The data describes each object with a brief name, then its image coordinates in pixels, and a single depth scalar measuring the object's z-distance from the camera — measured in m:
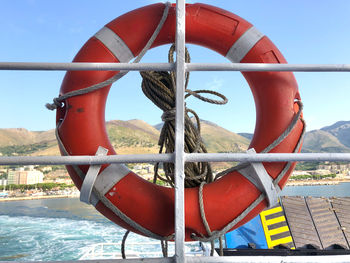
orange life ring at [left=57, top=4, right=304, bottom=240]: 0.97
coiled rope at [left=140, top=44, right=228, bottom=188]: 1.09
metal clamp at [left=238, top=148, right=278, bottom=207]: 0.93
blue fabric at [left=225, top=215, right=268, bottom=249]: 4.61
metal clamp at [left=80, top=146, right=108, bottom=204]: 0.90
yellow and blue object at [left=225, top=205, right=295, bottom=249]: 4.66
